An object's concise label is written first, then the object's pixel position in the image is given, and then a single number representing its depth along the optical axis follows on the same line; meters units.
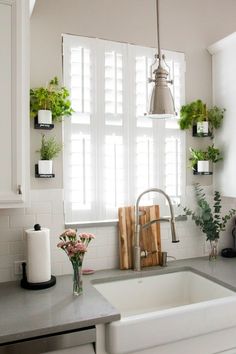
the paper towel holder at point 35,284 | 1.89
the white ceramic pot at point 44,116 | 2.04
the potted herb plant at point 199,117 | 2.48
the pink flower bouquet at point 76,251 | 1.72
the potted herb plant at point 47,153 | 2.06
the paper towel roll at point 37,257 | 1.91
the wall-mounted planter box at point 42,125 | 2.05
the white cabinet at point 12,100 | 1.74
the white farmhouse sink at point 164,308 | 1.56
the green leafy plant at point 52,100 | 2.06
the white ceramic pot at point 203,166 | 2.47
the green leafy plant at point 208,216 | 2.43
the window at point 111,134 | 2.22
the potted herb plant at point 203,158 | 2.48
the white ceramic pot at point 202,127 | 2.47
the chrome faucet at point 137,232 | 2.22
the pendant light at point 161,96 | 1.79
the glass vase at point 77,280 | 1.75
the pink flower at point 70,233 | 1.78
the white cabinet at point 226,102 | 2.39
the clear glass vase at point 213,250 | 2.48
